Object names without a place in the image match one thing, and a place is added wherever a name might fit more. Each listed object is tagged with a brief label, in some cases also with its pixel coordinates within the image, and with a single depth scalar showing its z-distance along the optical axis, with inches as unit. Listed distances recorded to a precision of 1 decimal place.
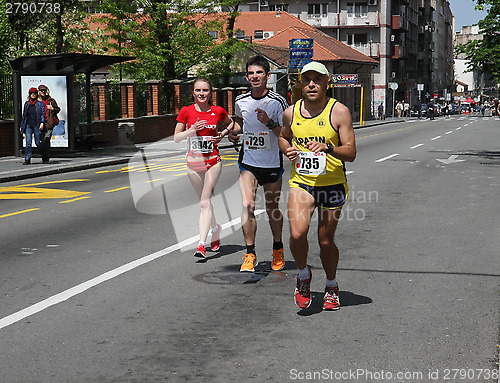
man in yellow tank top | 235.6
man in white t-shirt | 297.6
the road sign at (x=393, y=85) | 3014.8
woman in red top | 326.0
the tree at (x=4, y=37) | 1066.7
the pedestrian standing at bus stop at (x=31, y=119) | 821.2
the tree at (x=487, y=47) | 989.5
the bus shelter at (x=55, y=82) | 885.2
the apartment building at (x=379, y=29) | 3368.6
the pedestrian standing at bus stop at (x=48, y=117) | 842.2
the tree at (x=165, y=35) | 1432.1
